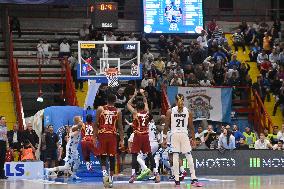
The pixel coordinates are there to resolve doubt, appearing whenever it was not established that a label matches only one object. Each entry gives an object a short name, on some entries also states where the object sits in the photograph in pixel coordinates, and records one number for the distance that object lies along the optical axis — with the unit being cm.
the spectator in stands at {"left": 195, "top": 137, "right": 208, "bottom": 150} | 3288
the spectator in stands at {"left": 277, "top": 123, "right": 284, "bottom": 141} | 3481
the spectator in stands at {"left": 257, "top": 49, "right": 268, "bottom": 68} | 4241
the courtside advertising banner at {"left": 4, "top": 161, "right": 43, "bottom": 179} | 2871
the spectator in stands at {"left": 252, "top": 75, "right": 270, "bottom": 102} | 4003
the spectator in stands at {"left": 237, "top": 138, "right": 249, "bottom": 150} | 3306
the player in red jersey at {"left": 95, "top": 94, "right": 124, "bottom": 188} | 2214
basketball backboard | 3033
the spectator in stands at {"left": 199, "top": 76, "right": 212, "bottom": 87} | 3884
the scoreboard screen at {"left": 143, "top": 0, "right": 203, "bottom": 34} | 4416
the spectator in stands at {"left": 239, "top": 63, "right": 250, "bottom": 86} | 4006
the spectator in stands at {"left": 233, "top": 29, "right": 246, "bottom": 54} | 4412
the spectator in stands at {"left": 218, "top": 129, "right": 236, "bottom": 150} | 3253
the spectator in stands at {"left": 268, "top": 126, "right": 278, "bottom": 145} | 3525
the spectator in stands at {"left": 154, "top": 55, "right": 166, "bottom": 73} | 3922
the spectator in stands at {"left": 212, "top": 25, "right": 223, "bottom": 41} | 4300
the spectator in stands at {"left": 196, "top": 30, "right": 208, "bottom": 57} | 4125
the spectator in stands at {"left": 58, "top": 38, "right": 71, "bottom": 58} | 3975
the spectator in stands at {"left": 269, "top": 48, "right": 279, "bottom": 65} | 4224
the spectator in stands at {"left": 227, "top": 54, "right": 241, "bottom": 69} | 4044
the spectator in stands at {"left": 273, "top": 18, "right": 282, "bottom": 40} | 4505
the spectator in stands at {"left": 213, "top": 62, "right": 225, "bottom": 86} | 3988
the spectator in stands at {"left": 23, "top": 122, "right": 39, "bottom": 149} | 3141
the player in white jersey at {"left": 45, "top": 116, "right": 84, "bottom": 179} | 2697
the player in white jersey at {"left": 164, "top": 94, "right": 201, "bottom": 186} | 2262
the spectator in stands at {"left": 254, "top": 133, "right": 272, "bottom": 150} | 3406
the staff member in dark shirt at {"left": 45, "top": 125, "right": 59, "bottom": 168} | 3089
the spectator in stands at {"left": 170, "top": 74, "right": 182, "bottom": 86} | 3841
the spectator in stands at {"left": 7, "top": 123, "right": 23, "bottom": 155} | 3156
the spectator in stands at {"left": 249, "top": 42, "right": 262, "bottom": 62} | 4334
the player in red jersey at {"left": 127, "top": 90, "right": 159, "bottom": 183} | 2400
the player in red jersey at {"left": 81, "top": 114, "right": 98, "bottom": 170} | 2655
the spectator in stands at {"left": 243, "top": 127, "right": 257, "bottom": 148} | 3511
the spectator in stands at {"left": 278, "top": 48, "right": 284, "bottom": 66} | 4183
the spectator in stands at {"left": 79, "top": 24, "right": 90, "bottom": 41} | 4100
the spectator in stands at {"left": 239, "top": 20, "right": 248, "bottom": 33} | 4450
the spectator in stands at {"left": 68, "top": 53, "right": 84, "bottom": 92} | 3828
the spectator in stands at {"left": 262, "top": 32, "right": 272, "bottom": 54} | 4309
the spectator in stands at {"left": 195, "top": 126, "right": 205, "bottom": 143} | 3400
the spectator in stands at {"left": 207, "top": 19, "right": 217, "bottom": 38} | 4366
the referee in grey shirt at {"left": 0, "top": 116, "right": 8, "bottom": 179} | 2850
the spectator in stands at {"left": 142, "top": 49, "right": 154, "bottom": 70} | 3909
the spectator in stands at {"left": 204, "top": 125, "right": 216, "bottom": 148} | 3394
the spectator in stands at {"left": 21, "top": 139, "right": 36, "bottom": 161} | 2986
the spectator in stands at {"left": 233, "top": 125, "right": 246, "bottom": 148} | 3462
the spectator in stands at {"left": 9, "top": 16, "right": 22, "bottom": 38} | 4138
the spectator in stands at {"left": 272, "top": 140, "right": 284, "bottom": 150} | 3384
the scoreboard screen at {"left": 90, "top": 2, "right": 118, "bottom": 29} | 3005
